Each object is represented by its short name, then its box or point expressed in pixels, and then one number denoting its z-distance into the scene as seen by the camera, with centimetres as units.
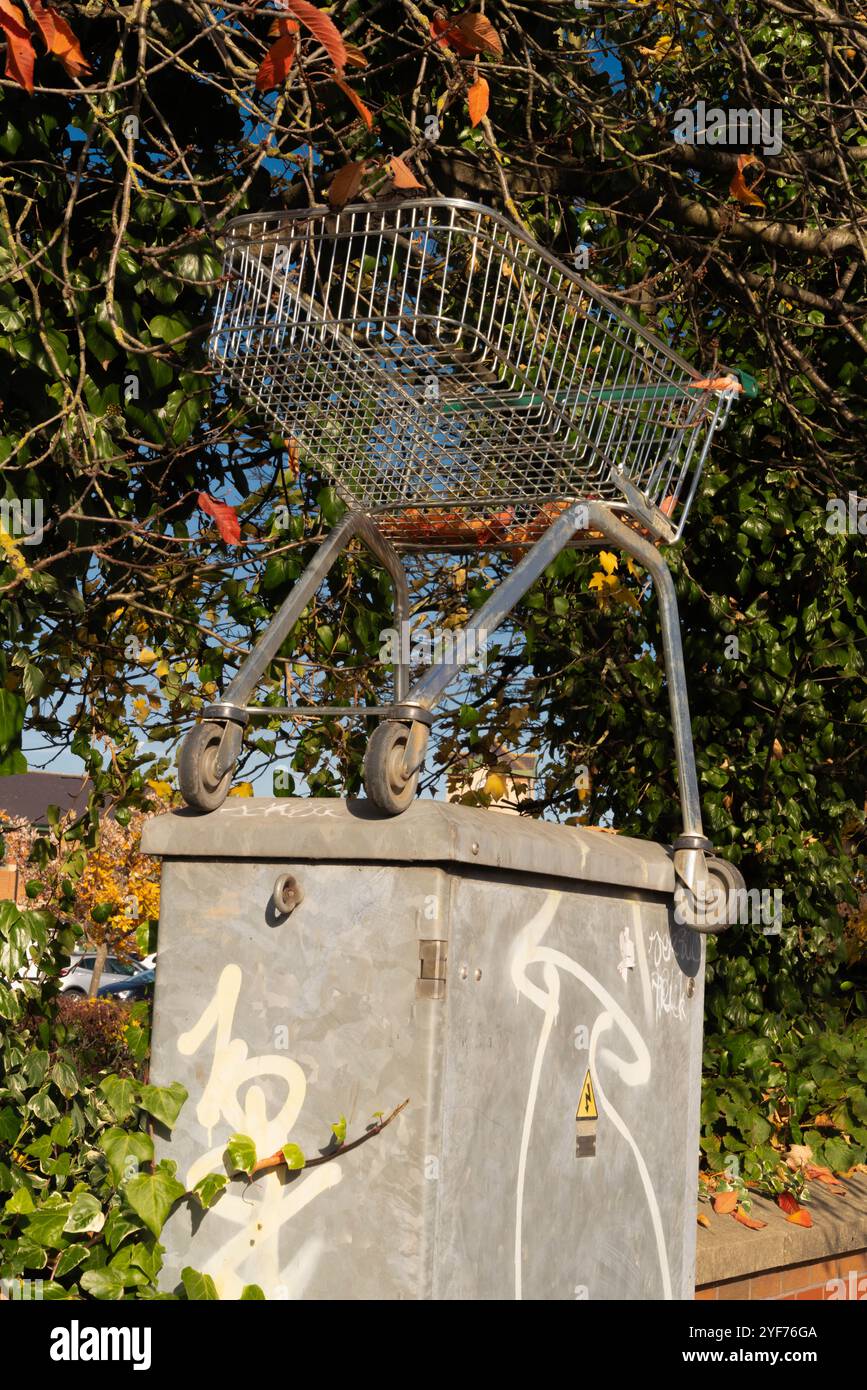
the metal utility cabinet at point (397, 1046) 232
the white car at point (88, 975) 2425
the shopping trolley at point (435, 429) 268
